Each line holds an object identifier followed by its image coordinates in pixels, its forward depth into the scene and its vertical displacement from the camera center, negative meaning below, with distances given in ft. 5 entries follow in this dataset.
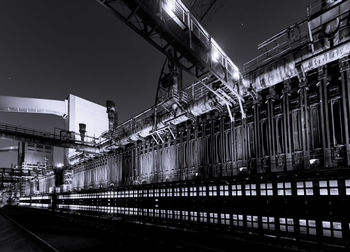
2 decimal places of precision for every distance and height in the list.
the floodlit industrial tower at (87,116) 146.82 +31.25
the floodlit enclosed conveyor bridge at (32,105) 158.10 +39.91
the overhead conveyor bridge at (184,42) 26.23 +14.89
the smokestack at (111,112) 110.52 +23.81
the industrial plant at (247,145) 27.17 +2.73
